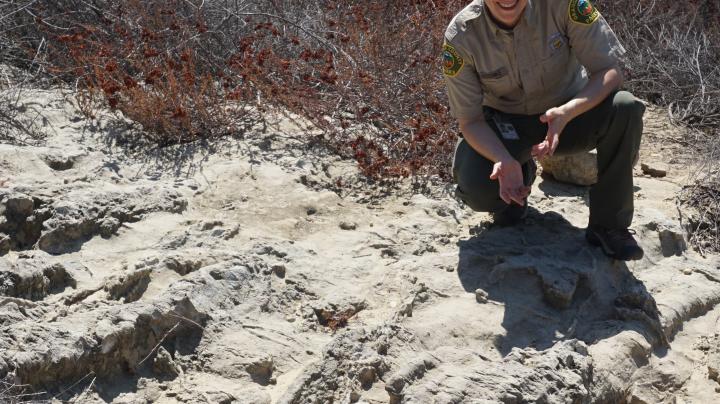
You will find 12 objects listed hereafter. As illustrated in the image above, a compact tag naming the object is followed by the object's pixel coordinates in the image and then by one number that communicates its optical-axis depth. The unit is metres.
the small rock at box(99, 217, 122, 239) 4.13
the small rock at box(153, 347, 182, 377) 3.34
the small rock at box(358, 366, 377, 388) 3.24
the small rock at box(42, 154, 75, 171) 4.68
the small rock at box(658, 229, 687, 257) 4.39
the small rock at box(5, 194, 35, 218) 4.07
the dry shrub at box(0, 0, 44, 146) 5.09
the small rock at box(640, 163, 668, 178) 5.29
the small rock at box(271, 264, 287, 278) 3.93
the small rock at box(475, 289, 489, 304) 3.82
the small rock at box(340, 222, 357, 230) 4.52
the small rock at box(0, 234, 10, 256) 3.95
